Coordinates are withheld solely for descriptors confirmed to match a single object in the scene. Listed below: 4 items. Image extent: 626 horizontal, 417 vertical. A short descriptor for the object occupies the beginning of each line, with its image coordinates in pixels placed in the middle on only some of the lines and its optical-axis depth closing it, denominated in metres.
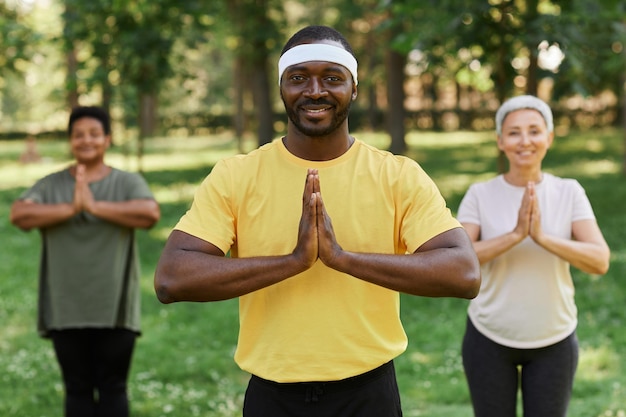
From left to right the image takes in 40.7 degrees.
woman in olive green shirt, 4.57
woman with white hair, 3.67
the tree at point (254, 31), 18.95
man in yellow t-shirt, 2.40
